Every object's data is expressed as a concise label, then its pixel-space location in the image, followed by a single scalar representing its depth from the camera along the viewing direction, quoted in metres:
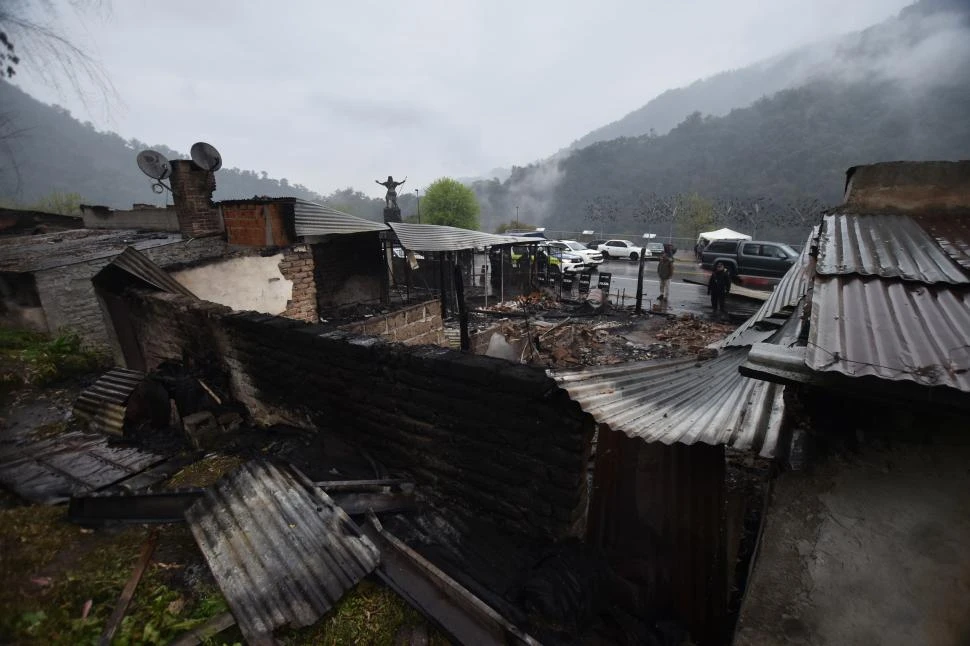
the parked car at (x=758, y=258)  16.48
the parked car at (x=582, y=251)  26.15
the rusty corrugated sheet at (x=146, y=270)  5.79
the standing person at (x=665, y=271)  14.94
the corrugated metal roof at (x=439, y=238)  10.00
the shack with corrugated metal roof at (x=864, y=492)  1.72
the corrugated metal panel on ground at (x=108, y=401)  4.14
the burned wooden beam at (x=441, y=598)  2.07
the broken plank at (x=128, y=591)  1.97
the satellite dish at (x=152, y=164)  10.24
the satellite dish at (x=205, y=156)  7.91
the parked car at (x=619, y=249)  30.09
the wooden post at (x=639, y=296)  13.16
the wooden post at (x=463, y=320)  7.77
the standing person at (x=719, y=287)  13.27
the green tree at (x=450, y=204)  53.50
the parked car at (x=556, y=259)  17.00
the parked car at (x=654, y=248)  28.55
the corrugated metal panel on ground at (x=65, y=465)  3.27
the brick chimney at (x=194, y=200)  7.73
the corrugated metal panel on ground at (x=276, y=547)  2.16
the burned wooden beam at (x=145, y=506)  2.81
